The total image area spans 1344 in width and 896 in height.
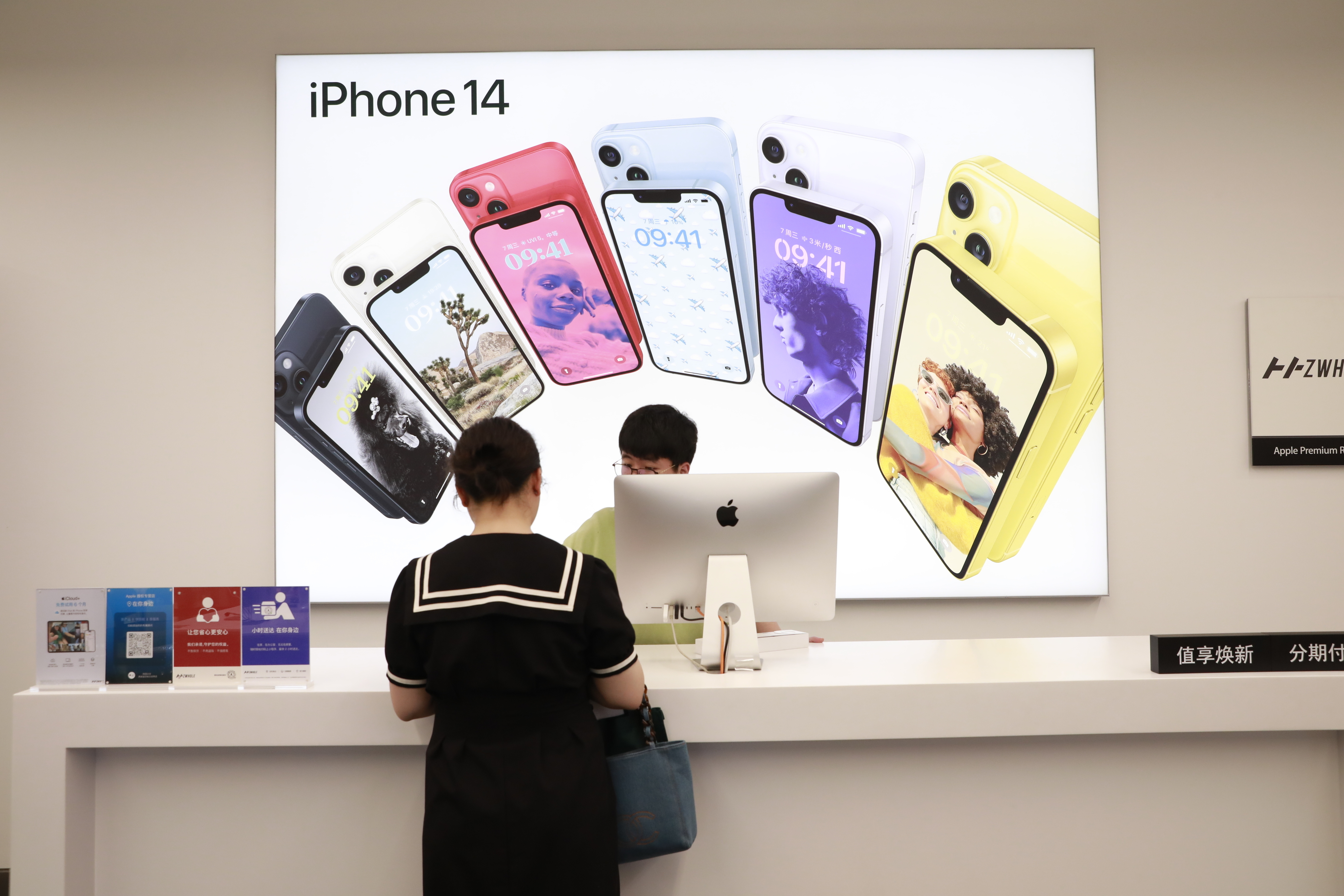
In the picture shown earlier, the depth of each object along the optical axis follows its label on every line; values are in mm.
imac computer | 1745
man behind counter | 2148
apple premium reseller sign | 3023
